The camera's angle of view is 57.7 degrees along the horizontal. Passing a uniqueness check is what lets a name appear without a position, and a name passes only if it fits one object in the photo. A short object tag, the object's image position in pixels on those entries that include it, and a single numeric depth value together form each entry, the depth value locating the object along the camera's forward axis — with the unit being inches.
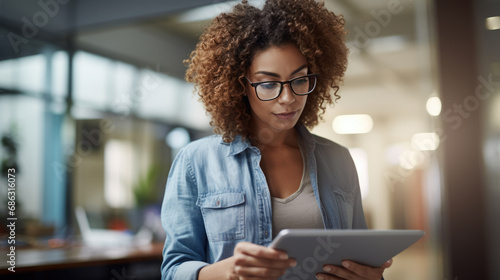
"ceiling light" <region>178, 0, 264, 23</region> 185.8
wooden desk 87.2
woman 50.0
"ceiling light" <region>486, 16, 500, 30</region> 80.1
